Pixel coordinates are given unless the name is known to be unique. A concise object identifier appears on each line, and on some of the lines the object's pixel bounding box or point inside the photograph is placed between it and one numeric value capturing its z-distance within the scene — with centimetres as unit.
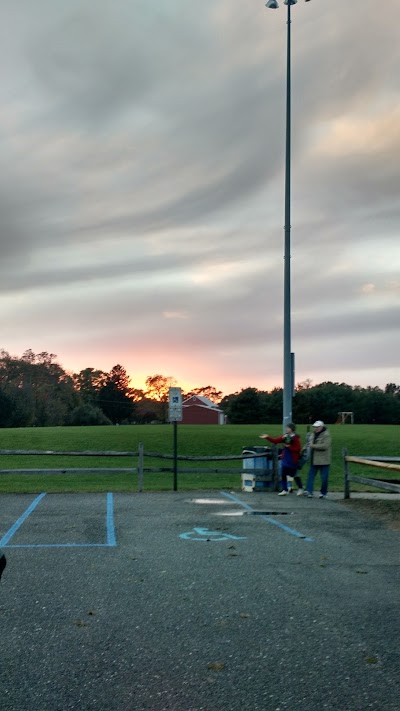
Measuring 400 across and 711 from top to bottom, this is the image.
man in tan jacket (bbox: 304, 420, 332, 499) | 1869
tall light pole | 2030
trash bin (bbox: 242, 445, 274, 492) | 2077
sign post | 1981
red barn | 12138
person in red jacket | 1909
